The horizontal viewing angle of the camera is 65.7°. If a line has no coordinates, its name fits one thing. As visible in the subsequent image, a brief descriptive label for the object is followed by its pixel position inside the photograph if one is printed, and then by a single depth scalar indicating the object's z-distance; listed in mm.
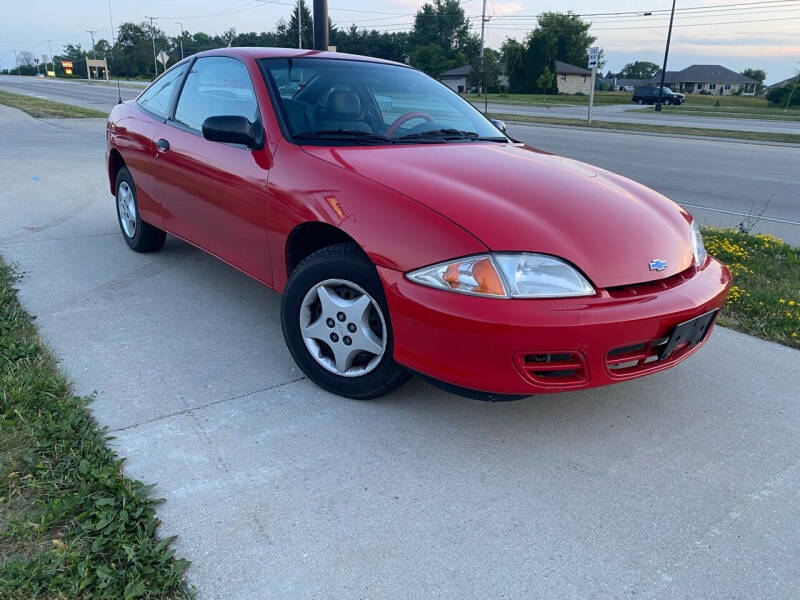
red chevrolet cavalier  2342
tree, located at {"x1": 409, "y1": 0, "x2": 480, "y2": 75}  94812
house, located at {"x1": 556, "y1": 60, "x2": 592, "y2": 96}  72188
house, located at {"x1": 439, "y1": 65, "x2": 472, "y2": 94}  73369
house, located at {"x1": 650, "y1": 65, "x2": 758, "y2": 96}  94688
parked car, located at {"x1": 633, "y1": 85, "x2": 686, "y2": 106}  45906
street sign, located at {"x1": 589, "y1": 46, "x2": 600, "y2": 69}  21000
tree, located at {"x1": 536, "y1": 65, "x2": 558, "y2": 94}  63938
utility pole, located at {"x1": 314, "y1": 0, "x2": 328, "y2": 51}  11303
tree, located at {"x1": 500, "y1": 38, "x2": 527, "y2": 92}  67862
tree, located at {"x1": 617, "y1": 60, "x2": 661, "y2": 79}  125062
